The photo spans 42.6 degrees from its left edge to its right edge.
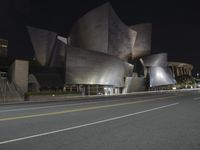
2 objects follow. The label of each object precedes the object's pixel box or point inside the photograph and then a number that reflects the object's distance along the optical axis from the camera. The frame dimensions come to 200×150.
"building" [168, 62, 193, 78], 118.05
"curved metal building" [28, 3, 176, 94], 45.88
